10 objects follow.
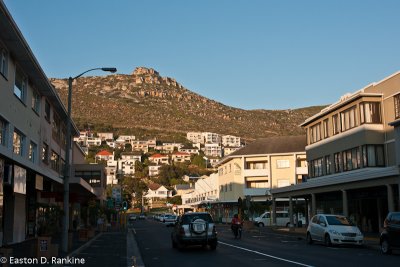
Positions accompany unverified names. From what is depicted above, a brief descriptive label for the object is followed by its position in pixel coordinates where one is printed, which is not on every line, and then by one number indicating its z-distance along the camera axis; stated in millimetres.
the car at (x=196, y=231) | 25016
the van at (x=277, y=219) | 62888
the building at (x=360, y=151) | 38594
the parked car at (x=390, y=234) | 21984
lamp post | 23330
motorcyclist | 36562
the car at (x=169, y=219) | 68150
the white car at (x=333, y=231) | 27047
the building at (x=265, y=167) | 79250
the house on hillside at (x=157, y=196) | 171788
